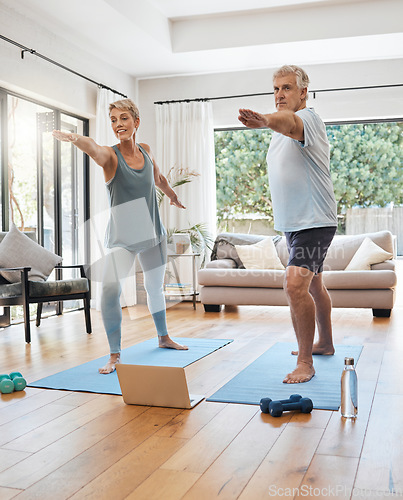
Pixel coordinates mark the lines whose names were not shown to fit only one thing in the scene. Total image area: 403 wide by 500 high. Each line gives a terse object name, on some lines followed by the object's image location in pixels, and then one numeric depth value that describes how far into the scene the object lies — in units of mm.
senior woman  3014
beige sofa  5219
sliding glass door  5094
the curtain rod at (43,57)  4616
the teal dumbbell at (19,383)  2609
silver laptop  2275
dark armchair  4078
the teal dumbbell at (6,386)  2568
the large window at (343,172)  6520
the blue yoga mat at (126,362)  2681
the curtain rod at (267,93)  6266
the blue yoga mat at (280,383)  2439
